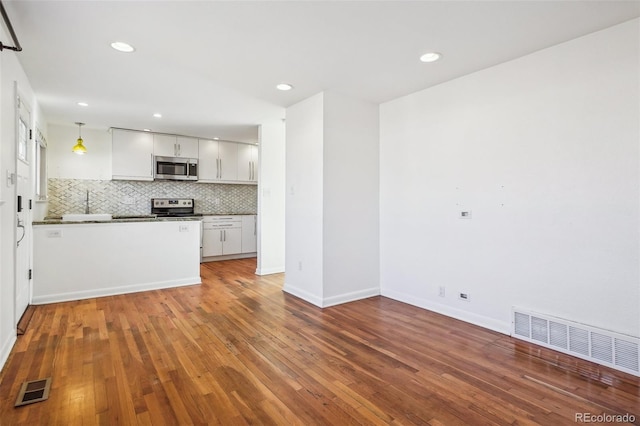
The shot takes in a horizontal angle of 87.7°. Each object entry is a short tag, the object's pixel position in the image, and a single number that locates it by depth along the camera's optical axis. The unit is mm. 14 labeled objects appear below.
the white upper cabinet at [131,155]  5828
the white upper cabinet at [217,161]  6633
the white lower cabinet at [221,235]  6535
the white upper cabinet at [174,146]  6152
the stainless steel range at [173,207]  6508
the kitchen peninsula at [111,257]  3869
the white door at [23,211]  3035
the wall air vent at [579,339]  2311
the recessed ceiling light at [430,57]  2833
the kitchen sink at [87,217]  4934
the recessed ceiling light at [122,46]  2666
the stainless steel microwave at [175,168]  6156
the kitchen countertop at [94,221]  3855
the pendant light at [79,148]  5171
